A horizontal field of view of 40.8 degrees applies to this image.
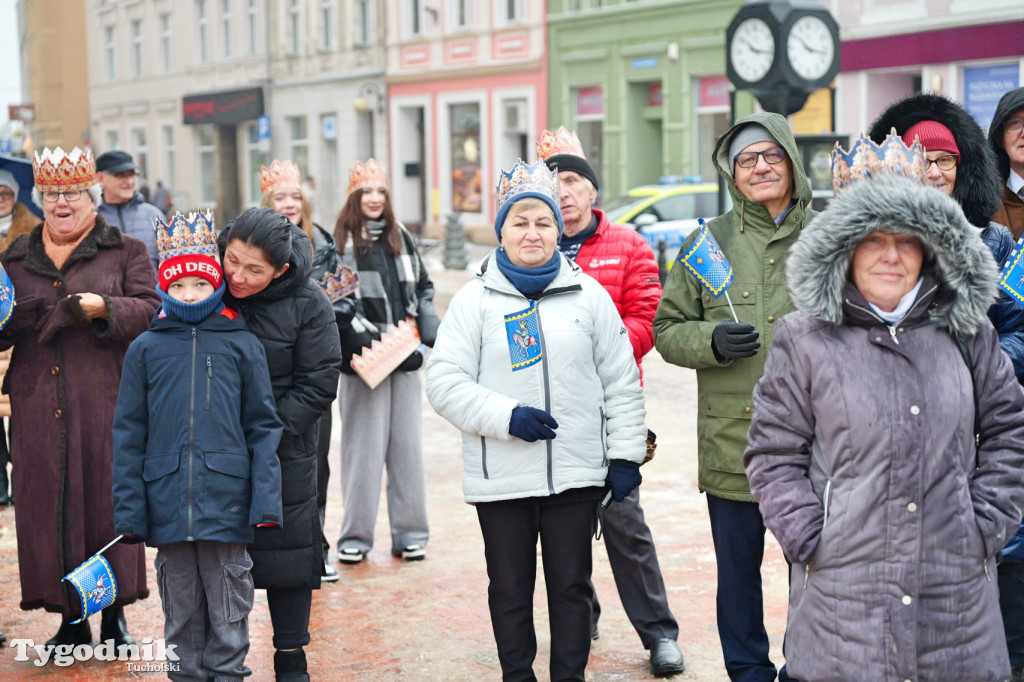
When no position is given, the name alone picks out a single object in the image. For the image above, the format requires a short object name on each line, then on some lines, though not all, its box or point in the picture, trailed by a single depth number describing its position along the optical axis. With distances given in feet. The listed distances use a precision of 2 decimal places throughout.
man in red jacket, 17.51
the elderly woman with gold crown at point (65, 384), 17.93
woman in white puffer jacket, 14.99
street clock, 37.86
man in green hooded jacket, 15.31
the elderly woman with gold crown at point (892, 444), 11.46
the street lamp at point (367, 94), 118.73
